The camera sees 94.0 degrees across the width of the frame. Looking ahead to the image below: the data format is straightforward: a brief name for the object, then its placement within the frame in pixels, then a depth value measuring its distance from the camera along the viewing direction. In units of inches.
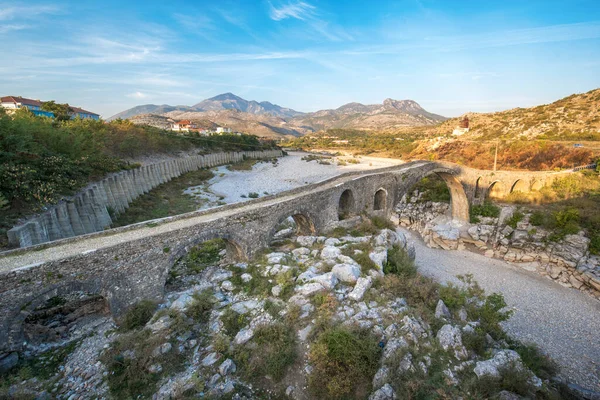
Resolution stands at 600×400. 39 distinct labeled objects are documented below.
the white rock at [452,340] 353.1
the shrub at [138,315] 399.5
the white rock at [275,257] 555.5
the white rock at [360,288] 452.8
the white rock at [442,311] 434.3
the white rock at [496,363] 319.6
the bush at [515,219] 1018.1
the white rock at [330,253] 573.9
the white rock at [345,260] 542.6
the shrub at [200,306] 427.5
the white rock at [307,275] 497.1
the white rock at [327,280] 474.3
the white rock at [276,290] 470.3
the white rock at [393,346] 342.0
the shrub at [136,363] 322.7
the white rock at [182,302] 434.4
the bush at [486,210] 1141.7
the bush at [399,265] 570.9
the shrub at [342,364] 314.0
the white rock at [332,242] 644.1
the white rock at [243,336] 381.1
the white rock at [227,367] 339.6
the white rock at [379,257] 553.6
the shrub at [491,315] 442.0
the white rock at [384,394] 296.7
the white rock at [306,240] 652.7
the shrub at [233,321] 404.5
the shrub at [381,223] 833.9
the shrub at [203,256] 584.7
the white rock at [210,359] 351.7
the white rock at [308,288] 462.7
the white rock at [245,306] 439.8
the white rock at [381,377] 313.3
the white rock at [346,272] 495.8
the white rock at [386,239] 656.1
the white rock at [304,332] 382.9
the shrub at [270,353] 341.8
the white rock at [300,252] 601.8
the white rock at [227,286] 495.5
